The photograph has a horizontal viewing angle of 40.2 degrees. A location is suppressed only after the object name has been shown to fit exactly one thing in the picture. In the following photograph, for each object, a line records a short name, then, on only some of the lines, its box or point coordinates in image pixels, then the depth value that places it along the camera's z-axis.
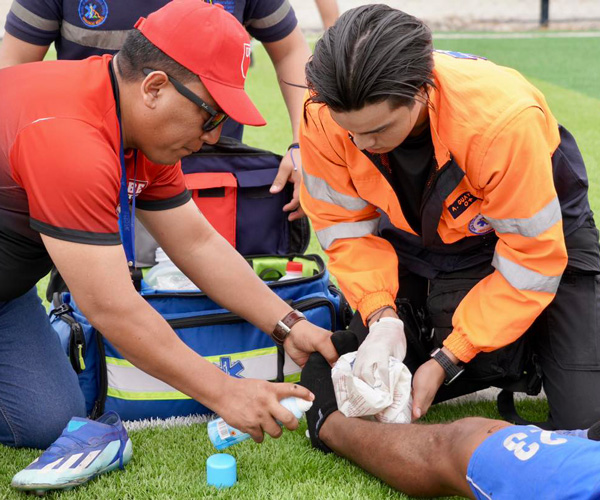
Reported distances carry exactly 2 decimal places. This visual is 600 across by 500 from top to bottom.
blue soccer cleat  2.42
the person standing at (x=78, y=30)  3.30
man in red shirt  2.07
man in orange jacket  2.25
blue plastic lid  2.45
